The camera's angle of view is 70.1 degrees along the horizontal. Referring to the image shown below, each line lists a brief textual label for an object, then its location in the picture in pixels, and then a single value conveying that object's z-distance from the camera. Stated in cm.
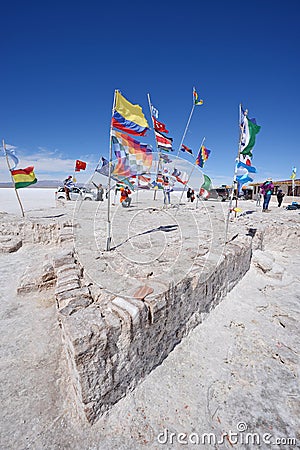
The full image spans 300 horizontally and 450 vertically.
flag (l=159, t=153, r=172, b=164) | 918
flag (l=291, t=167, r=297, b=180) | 2252
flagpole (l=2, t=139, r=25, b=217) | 941
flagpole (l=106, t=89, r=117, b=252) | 533
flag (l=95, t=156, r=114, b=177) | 611
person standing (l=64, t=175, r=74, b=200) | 2126
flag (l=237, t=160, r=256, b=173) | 657
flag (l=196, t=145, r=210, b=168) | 904
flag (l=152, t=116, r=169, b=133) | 950
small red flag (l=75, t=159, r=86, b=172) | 1484
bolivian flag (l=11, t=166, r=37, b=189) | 980
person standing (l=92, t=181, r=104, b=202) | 2072
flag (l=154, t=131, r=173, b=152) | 937
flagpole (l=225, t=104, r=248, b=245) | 647
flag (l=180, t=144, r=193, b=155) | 1000
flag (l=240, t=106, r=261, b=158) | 634
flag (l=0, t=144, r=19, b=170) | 935
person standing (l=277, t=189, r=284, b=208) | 1968
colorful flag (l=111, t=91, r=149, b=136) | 535
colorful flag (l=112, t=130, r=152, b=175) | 572
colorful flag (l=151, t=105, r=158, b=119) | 996
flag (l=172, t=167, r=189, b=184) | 875
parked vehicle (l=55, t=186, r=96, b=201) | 2387
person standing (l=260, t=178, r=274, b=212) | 1367
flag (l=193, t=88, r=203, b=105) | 871
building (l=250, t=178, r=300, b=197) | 3040
